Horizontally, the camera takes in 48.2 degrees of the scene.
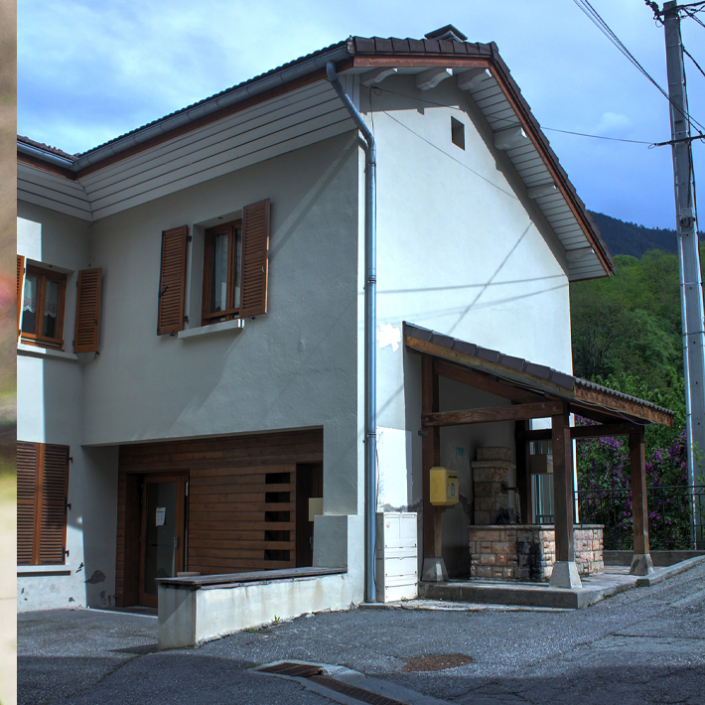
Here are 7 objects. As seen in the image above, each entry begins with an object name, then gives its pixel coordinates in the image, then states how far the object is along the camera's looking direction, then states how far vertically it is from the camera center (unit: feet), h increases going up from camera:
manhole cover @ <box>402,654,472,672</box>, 19.22 -4.86
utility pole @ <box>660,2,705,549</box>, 43.29 +11.29
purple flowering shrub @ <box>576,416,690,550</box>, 45.91 -1.59
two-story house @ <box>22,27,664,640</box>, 30.99 +7.16
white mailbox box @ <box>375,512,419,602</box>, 29.30 -3.44
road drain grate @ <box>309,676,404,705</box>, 16.37 -4.89
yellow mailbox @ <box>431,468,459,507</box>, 30.66 -0.83
